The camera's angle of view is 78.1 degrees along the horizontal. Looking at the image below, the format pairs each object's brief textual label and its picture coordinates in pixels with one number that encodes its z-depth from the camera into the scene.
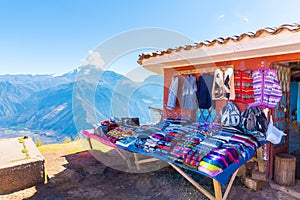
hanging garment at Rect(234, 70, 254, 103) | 3.48
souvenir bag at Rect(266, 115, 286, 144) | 3.03
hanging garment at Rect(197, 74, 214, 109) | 4.14
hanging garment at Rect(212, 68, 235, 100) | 3.63
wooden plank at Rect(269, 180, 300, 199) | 2.86
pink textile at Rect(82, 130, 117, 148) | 3.84
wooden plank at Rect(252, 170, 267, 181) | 3.06
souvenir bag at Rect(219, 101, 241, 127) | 3.54
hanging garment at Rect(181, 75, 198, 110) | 4.43
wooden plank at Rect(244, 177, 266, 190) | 3.03
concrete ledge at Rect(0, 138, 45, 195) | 3.00
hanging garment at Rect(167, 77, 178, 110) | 4.89
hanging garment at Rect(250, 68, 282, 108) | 3.16
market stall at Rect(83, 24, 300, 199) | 2.51
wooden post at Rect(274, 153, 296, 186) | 3.10
